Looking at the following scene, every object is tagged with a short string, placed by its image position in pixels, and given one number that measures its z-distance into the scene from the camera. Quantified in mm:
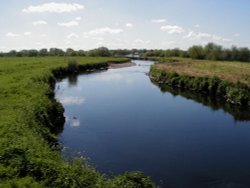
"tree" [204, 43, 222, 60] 72918
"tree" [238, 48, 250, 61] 74085
